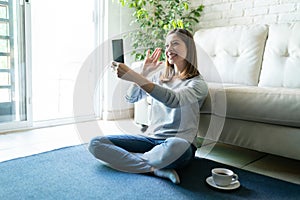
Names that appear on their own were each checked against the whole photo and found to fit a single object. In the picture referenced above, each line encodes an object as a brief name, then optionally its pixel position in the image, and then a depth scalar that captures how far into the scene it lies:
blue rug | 1.07
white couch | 1.25
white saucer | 1.13
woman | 1.19
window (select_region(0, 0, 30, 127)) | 1.96
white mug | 1.13
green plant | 2.38
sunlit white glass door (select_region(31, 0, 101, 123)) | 2.27
